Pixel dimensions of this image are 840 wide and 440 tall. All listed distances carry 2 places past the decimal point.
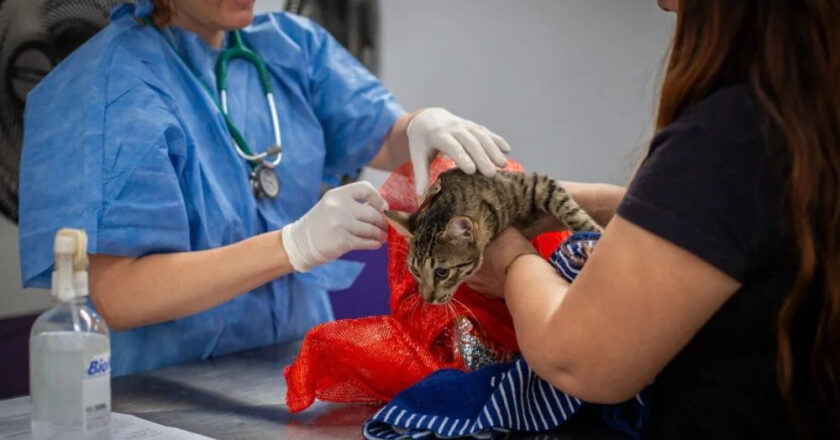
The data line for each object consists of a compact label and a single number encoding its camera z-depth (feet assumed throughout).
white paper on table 3.55
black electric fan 5.73
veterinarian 4.52
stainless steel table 3.70
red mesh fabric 3.86
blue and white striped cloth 3.39
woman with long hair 2.56
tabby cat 4.05
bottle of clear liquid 2.92
